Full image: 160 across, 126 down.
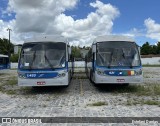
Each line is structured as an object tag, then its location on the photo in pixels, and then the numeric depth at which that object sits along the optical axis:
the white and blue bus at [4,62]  15.97
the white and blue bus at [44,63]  6.42
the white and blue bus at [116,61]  6.55
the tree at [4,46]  39.28
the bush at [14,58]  33.30
